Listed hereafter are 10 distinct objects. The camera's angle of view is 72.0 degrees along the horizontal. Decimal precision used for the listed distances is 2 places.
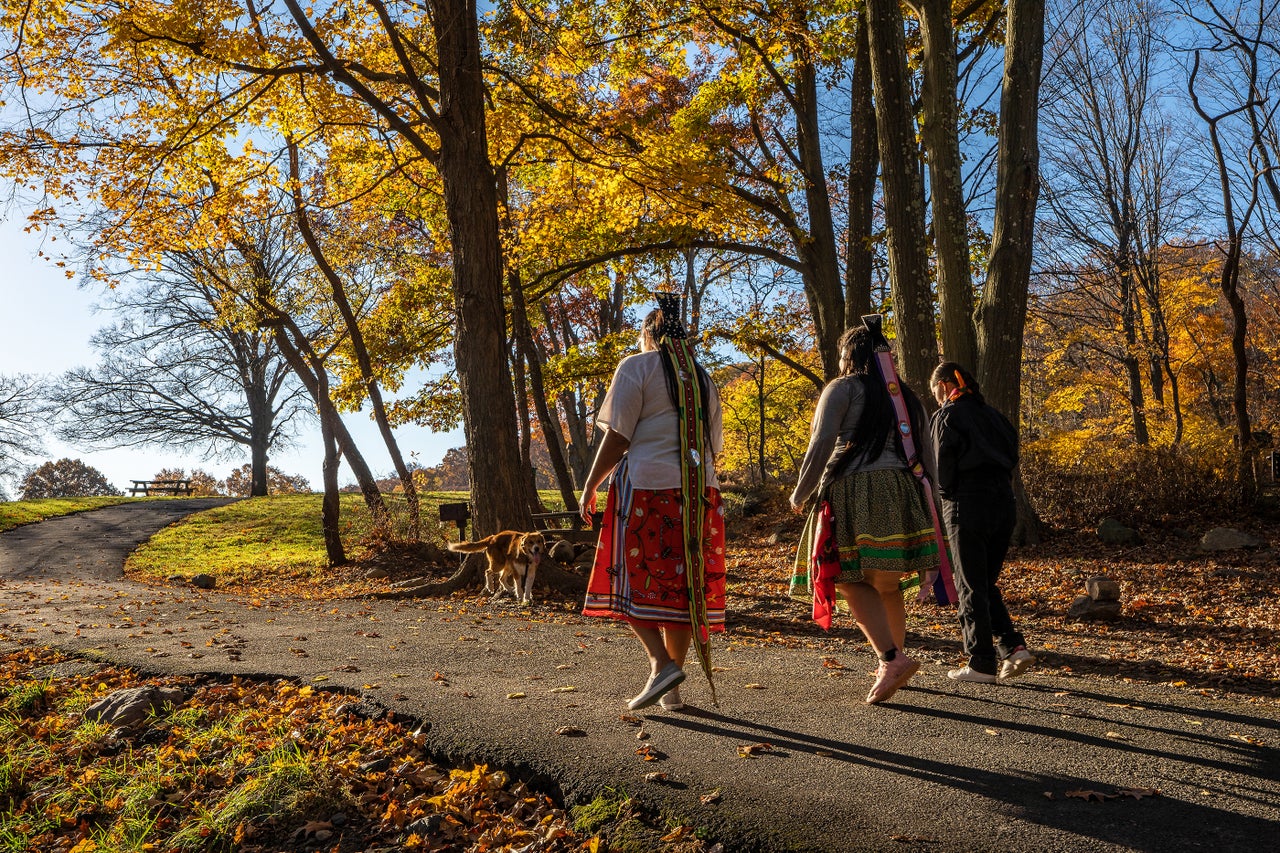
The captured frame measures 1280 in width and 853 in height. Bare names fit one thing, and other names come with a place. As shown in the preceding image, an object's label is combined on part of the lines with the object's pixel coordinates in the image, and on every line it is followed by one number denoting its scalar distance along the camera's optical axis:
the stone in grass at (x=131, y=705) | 5.51
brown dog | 9.60
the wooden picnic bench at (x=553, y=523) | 12.51
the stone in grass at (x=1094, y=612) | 8.34
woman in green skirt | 4.65
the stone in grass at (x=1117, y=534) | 11.95
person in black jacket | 5.23
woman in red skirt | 4.40
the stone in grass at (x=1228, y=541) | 11.05
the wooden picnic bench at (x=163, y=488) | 45.56
